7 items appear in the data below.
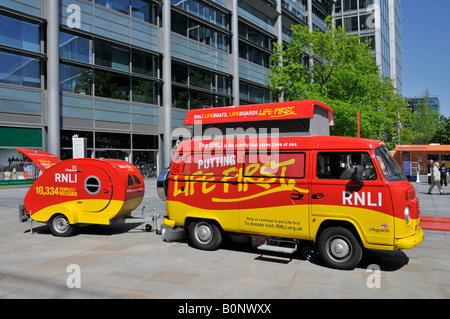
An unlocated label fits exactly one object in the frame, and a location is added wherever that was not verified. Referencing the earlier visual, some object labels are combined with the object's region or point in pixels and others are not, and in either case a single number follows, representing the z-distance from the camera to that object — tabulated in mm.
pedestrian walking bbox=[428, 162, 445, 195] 17434
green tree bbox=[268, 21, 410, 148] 22844
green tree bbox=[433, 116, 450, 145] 55688
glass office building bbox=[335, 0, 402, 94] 56750
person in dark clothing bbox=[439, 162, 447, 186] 23000
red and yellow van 6102
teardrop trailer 9031
